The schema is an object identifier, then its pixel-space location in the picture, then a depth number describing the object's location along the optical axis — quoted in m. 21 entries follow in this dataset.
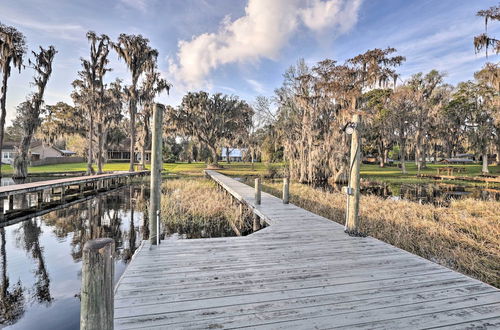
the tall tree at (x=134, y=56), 21.59
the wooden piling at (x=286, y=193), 8.80
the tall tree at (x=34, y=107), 18.44
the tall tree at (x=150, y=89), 25.69
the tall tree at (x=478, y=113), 26.80
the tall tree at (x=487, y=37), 14.25
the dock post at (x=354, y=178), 5.18
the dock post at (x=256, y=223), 7.96
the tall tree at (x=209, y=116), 32.53
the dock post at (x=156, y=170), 4.56
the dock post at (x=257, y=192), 8.78
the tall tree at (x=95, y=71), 19.41
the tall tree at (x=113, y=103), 26.45
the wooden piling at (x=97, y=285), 1.55
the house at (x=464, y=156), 53.85
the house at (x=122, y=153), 48.26
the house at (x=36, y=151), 42.16
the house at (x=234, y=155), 73.12
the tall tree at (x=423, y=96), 27.24
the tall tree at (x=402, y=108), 27.20
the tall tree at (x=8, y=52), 16.73
